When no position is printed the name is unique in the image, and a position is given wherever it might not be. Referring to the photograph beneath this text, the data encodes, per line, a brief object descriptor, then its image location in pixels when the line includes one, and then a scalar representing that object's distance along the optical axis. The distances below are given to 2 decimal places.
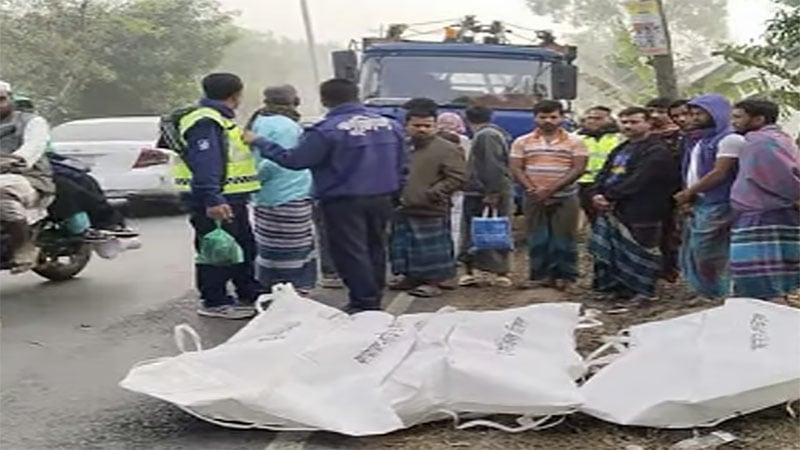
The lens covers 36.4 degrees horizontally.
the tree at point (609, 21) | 50.66
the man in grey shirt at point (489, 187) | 9.12
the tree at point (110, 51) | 26.84
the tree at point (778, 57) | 10.46
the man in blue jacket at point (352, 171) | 7.22
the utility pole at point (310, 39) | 32.08
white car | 13.84
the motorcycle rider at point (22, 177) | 7.95
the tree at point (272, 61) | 47.28
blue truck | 12.09
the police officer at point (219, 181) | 7.32
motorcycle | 8.91
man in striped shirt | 8.56
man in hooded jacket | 7.21
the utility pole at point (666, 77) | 10.66
